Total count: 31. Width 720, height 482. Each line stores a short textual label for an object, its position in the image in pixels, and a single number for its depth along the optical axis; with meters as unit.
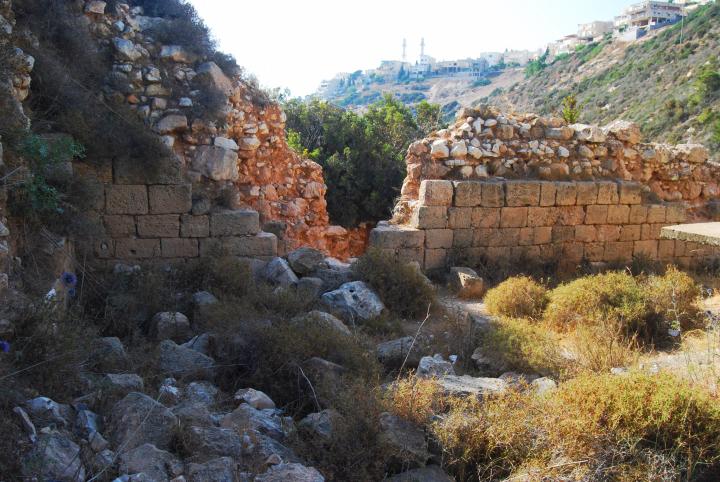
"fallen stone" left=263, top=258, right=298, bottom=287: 6.87
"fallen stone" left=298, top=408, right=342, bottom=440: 3.54
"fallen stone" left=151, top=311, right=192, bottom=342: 5.32
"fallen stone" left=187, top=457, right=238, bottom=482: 2.87
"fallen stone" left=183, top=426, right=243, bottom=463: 3.09
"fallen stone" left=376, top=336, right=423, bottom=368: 5.27
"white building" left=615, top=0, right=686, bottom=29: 68.62
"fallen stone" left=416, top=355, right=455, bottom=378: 4.71
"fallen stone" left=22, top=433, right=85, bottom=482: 2.61
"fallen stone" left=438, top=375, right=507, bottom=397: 4.12
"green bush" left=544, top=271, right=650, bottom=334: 6.30
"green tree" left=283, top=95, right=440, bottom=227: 15.42
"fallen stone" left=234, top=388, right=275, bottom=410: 3.98
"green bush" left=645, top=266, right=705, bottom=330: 6.45
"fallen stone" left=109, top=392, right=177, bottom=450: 3.07
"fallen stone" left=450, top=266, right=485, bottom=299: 7.95
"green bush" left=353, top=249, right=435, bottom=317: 7.00
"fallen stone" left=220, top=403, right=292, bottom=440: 3.49
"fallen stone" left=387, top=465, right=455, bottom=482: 3.32
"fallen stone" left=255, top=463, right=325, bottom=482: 3.00
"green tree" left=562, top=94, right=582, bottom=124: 22.03
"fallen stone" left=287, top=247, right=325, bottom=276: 7.29
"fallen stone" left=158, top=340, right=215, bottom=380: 4.38
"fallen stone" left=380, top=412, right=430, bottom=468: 3.43
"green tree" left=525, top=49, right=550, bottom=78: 65.39
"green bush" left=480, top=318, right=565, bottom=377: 5.19
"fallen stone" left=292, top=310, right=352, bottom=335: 5.10
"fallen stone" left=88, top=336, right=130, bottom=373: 4.04
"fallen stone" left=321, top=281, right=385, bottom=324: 6.45
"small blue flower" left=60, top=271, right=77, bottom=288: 4.88
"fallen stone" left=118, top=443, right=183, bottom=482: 2.83
